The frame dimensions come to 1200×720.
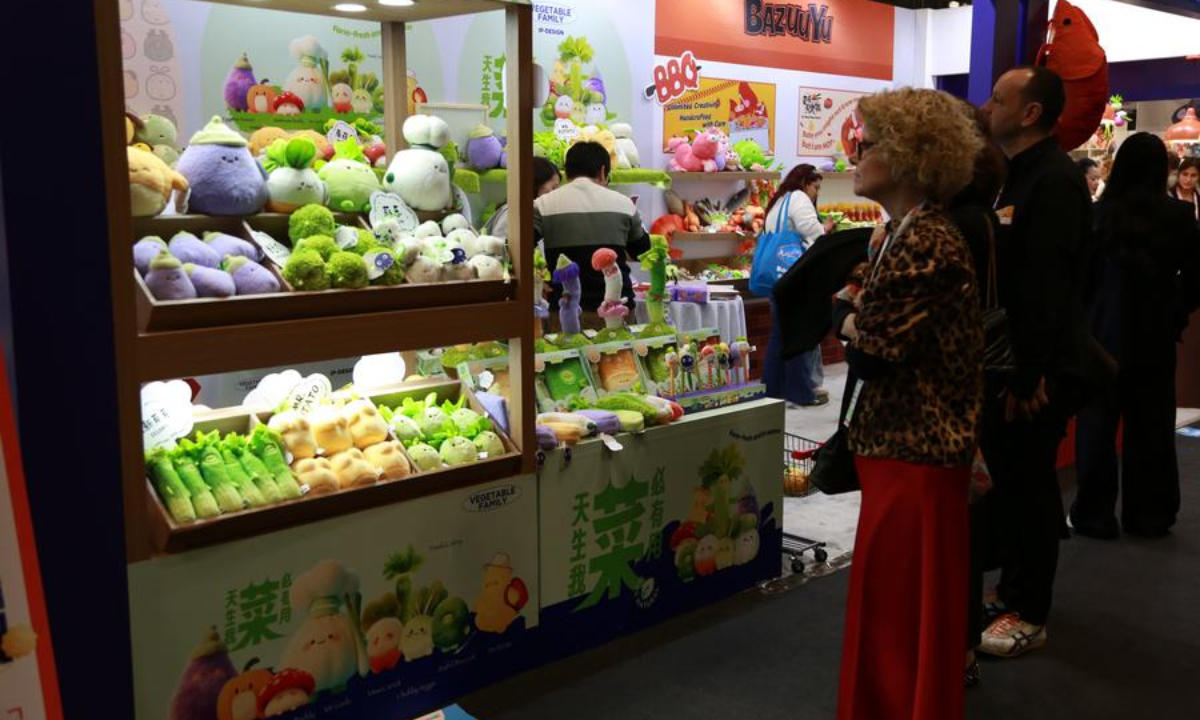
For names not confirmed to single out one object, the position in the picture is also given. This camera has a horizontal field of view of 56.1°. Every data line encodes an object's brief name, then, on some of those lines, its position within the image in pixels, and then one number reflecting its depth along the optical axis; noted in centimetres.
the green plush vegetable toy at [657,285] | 431
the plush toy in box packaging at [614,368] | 409
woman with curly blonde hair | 274
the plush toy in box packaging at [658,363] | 417
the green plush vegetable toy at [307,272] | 298
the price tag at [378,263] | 314
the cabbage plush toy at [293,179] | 323
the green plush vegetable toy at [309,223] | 317
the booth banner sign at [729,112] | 883
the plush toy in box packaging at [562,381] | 390
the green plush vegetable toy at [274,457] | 300
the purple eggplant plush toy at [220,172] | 308
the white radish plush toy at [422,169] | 352
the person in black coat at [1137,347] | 495
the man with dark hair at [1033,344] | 334
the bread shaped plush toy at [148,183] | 284
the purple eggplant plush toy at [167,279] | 274
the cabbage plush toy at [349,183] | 341
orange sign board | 879
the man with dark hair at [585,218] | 485
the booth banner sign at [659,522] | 364
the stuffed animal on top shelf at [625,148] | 794
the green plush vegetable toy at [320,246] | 305
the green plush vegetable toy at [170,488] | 276
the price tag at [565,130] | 750
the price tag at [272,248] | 311
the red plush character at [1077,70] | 450
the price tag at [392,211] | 340
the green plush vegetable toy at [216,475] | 286
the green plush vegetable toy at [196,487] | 281
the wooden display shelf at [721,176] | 872
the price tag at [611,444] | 369
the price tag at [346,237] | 323
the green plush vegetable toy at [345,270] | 303
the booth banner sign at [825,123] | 1017
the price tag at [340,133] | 390
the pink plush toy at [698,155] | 864
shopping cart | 458
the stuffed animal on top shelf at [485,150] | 414
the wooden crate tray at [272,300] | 270
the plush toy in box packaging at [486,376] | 368
